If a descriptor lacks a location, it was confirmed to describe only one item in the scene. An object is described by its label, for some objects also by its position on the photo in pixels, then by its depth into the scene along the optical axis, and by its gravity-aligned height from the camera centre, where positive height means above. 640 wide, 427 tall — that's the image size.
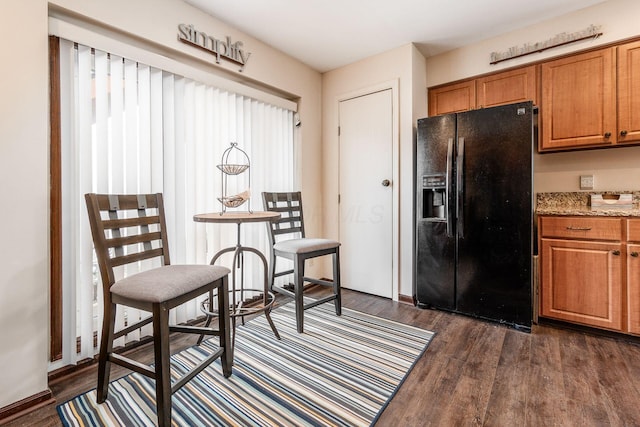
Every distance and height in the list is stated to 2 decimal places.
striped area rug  1.41 -0.94
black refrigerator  2.29 -0.02
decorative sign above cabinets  2.33 +1.37
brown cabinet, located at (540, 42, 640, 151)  2.21 +0.85
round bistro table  1.77 -0.24
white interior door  3.07 +0.20
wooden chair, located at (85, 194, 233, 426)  1.27 -0.34
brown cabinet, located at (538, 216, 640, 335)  2.08 -0.45
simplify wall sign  2.22 +1.34
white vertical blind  1.77 +0.41
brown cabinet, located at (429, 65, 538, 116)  2.66 +1.13
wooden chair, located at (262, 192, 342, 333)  2.26 -0.27
